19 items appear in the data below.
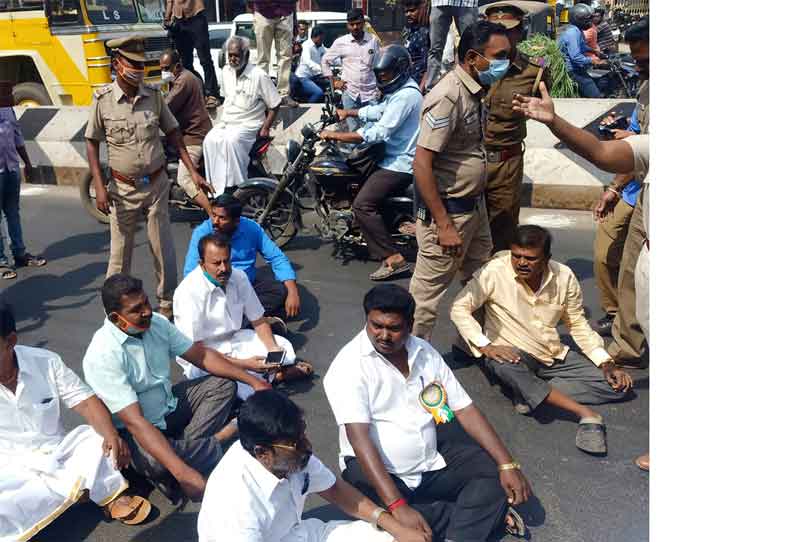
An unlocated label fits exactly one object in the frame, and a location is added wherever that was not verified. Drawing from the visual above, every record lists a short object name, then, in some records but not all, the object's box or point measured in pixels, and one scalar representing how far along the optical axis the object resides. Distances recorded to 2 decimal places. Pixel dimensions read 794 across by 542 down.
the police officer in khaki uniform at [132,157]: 5.11
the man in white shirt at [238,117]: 6.98
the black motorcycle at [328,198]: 6.25
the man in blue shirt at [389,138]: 5.68
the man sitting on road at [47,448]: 3.14
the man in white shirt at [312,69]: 11.59
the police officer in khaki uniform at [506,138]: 5.21
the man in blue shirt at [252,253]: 4.87
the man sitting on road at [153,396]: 3.37
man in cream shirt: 4.08
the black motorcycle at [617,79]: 10.44
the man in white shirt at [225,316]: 4.27
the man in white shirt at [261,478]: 2.59
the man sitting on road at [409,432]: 3.13
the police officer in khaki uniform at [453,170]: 4.05
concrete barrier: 7.57
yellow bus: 11.28
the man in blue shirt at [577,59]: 9.70
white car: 13.91
